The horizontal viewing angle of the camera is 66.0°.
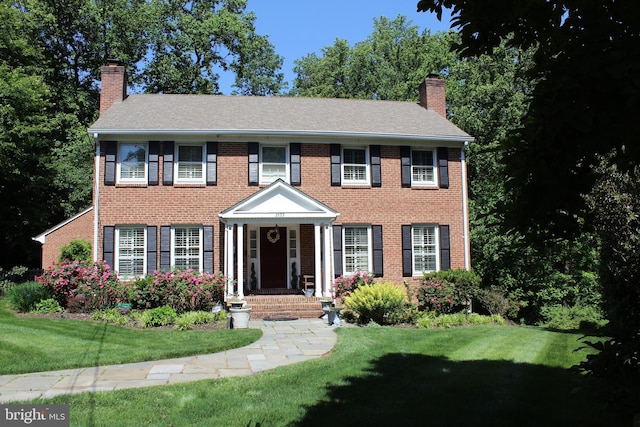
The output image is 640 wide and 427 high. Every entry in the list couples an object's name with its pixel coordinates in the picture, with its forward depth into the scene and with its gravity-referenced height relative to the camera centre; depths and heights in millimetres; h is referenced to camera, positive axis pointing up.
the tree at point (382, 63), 32156 +12908
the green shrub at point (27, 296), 13359 -1096
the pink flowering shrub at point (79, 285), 13586 -844
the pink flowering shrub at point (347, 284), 15391 -1027
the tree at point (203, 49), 30625 +13223
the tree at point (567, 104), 2975 +884
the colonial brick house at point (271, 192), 15422 +1960
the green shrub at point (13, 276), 20972 -850
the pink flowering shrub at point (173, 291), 14031 -1064
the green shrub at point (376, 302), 12961 -1356
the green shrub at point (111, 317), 12273 -1579
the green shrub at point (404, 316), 13211 -1769
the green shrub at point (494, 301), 16031 -1694
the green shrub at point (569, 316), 16328 -2369
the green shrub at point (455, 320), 13086 -1962
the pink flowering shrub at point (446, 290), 15625 -1275
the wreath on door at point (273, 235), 16812 +587
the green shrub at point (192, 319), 11703 -1613
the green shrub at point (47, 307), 13336 -1400
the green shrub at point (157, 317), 11992 -1555
